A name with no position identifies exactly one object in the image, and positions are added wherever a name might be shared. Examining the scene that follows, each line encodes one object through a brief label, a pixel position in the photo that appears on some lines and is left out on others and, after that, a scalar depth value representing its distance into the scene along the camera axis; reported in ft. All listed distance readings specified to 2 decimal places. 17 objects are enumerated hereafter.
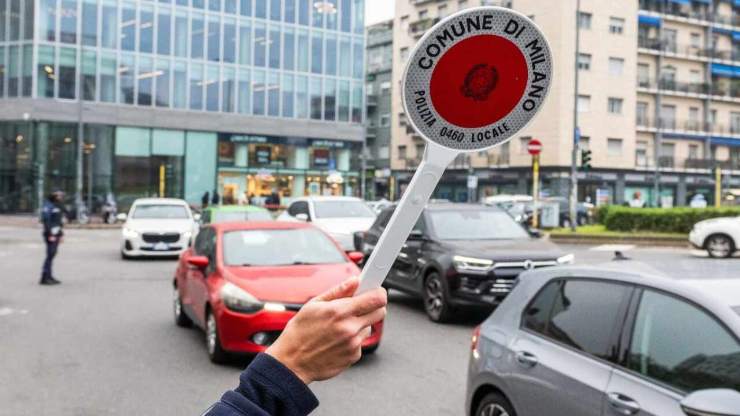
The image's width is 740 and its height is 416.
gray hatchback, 10.28
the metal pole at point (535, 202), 87.50
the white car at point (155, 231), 63.77
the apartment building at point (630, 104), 177.06
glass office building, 138.62
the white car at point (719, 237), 66.18
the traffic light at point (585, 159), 98.94
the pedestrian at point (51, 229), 45.96
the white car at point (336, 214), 58.59
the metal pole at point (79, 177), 123.03
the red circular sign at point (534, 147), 90.19
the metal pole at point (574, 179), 92.91
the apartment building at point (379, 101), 229.25
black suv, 32.30
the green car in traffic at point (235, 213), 60.23
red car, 23.58
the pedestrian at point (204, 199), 144.18
